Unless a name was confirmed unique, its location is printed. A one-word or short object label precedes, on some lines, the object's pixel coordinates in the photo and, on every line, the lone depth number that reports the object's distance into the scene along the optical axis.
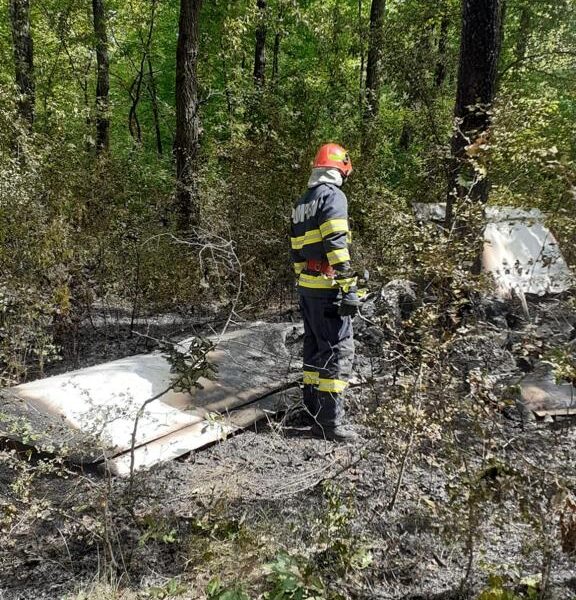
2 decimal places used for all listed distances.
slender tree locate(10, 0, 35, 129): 8.98
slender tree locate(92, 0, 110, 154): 11.96
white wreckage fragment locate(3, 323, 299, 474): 3.36
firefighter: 3.89
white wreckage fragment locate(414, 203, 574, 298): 5.39
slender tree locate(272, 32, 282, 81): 14.75
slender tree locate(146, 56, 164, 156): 16.14
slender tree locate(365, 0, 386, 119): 7.82
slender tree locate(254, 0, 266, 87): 13.41
